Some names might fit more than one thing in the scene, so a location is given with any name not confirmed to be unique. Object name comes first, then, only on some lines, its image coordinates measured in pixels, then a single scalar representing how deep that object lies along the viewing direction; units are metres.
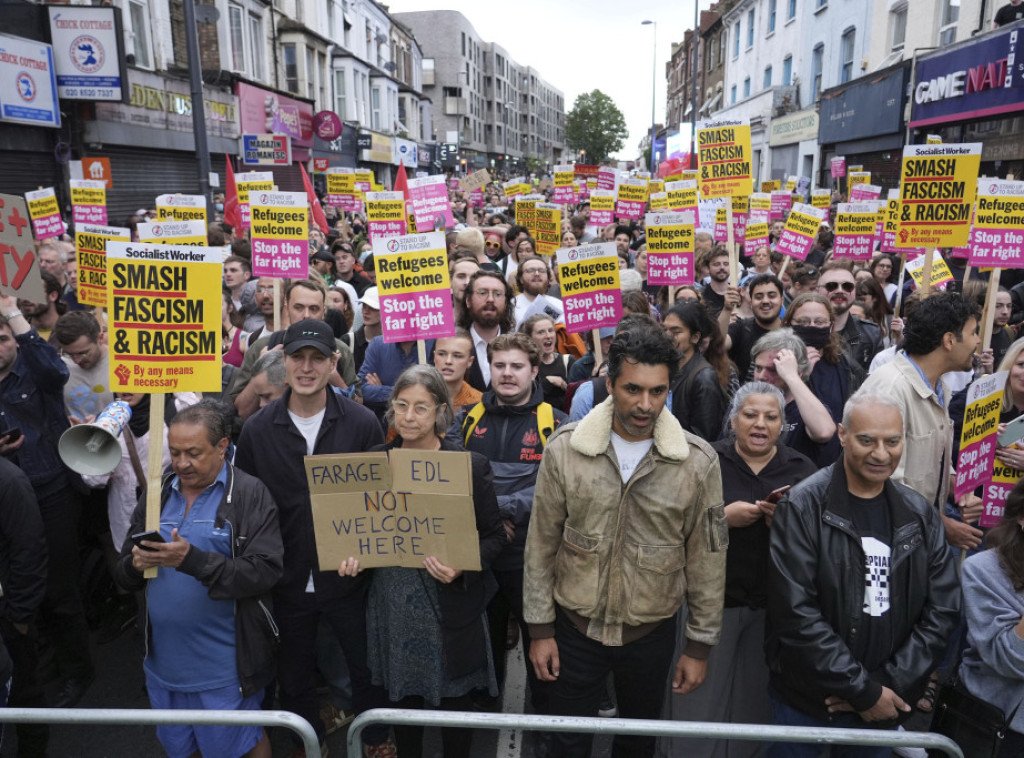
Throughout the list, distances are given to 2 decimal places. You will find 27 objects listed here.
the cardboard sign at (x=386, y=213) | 9.12
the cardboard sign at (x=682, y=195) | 9.39
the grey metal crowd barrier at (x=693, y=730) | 2.09
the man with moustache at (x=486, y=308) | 5.57
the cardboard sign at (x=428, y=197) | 10.20
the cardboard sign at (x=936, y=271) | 7.27
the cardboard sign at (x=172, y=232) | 5.50
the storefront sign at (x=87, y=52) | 14.23
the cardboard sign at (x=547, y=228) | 10.57
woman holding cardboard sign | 3.24
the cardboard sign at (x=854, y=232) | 9.20
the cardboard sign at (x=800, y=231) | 9.02
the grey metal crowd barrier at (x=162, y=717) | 2.14
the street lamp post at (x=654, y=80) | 53.12
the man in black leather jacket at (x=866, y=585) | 2.70
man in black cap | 3.49
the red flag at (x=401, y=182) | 11.39
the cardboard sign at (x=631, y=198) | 13.06
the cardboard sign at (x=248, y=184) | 9.37
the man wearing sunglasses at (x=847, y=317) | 6.00
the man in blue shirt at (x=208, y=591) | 3.09
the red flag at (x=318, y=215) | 13.31
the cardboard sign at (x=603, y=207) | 13.29
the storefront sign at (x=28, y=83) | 13.09
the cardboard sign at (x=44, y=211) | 8.86
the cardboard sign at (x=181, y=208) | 8.18
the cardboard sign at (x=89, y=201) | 9.35
